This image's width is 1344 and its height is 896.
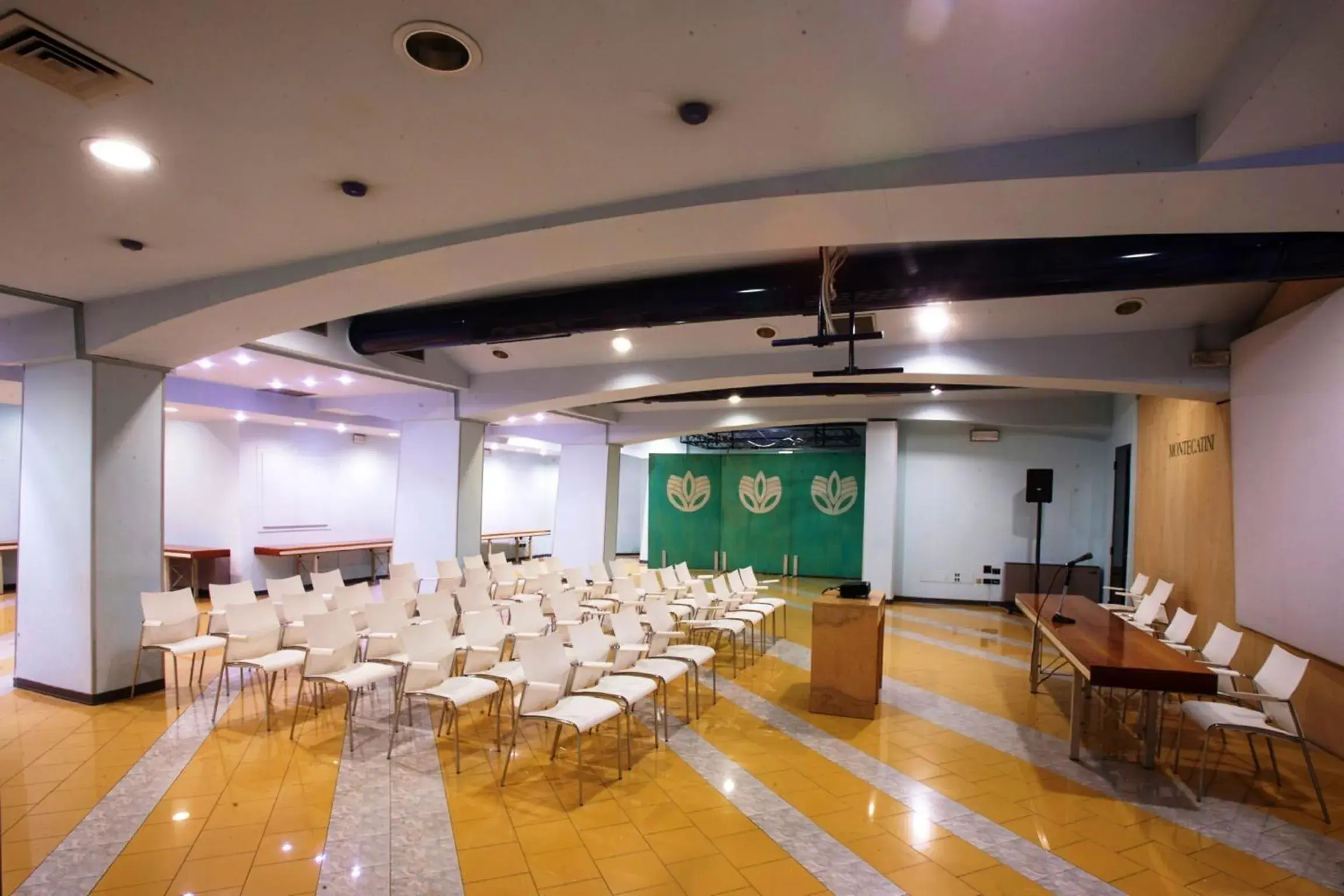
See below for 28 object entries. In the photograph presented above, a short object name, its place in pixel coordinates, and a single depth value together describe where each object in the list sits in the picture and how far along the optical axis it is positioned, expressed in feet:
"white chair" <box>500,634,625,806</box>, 12.98
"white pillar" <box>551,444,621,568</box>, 39.99
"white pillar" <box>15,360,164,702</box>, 17.26
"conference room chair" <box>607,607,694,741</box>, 15.87
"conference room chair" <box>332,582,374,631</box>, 20.31
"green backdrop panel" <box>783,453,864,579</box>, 44.83
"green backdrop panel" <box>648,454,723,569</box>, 49.06
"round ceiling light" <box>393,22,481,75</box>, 6.70
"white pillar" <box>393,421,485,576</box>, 29.07
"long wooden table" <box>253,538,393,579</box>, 34.58
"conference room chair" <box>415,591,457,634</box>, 18.89
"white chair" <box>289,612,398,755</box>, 15.19
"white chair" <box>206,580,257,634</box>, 19.52
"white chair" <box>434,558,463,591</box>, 25.31
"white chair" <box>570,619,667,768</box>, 14.42
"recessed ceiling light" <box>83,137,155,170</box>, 8.98
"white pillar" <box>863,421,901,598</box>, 37.35
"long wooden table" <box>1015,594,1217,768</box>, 12.89
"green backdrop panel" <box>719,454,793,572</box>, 46.91
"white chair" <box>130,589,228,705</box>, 17.56
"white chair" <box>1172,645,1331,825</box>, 12.80
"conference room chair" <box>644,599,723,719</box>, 17.62
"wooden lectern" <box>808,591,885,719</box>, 17.62
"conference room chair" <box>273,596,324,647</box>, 18.85
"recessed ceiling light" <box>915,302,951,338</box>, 19.74
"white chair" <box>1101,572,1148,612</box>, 25.29
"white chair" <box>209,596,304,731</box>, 16.12
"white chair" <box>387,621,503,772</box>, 14.23
